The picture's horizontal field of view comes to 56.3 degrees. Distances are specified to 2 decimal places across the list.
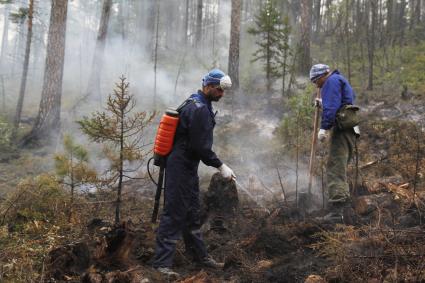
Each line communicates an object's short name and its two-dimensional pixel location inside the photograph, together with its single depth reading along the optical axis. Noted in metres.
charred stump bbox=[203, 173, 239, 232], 6.15
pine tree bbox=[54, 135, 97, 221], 5.64
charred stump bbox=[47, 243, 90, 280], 3.67
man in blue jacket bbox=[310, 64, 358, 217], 5.88
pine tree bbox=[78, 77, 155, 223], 5.34
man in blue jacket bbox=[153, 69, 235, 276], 4.26
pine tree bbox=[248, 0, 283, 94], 14.20
